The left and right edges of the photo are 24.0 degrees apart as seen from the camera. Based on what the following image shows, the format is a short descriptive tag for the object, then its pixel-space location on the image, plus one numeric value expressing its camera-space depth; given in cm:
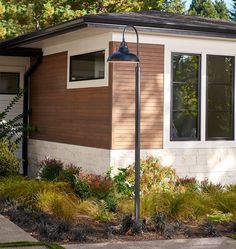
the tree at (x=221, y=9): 4270
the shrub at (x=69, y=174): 1068
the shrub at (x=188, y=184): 1035
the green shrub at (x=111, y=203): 905
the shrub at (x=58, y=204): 831
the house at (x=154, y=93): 1039
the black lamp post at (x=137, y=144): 778
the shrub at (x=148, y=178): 1010
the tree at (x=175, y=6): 3833
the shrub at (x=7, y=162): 1284
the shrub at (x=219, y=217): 830
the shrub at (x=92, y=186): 970
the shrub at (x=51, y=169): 1171
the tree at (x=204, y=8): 4156
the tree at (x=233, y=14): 4592
